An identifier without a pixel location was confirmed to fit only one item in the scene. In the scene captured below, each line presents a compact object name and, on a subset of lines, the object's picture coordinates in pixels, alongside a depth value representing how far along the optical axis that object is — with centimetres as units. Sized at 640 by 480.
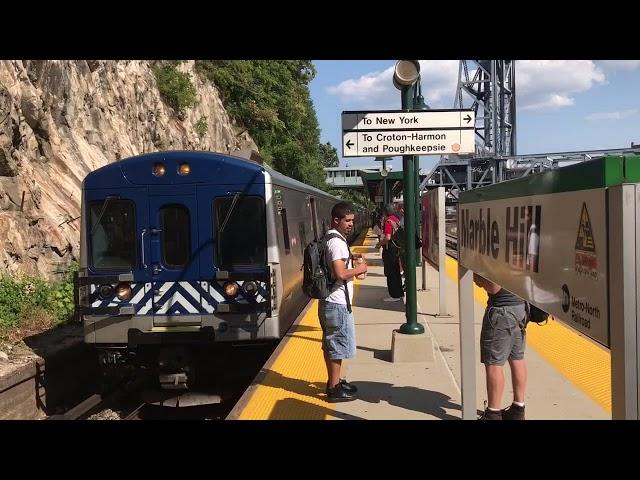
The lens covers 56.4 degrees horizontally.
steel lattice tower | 9862
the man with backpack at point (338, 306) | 535
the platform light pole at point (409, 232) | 664
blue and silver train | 673
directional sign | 650
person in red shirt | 1041
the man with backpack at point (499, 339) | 429
